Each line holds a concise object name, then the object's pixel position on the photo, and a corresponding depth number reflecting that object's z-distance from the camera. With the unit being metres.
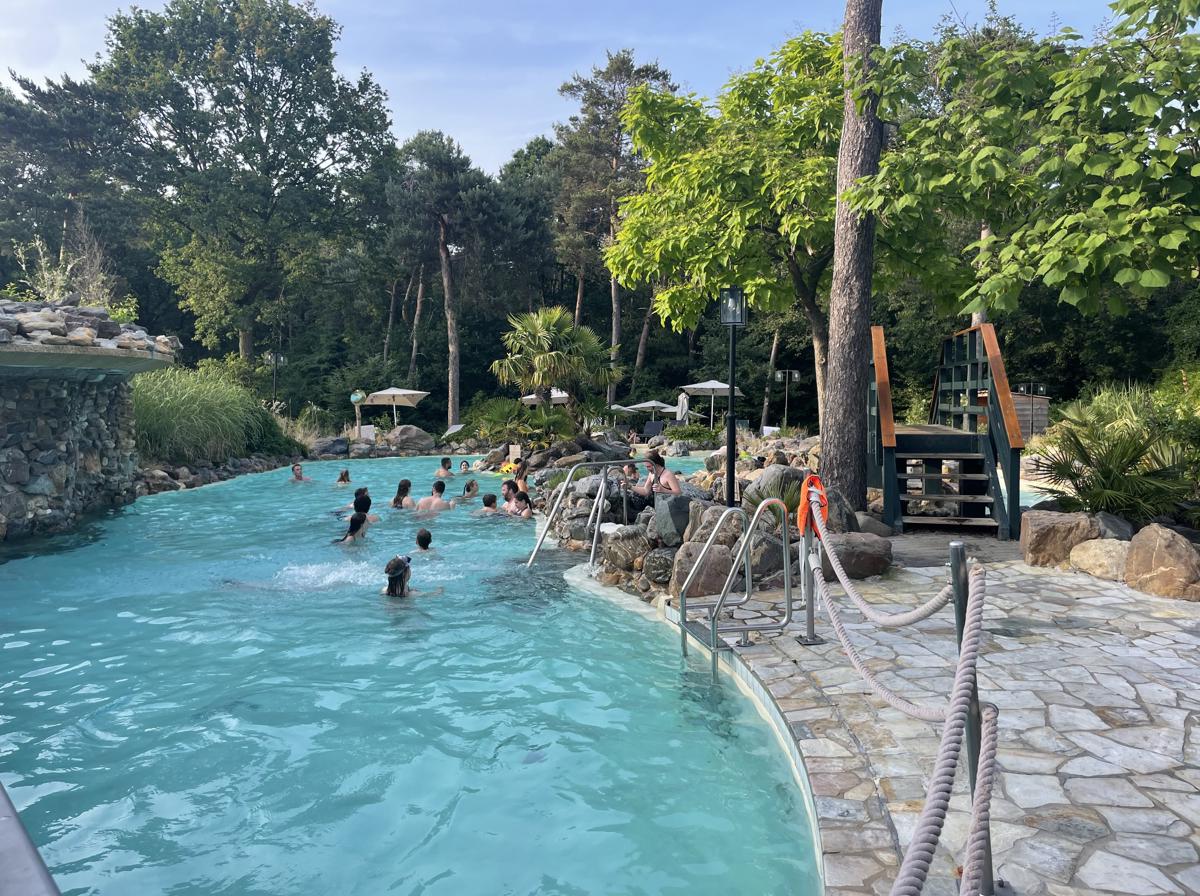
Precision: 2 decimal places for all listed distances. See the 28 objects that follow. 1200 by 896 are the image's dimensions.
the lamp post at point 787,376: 32.31
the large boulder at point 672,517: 8.70
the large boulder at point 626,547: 9.13
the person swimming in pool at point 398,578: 8.52
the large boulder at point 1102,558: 7.11
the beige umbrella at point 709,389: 31.31
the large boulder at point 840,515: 8.21
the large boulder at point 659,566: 8.41
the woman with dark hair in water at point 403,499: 14.89
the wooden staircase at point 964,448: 9.02
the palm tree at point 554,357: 22.25
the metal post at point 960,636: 2.52
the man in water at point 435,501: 14.70
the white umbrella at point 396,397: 29.77
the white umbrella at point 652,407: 32.17
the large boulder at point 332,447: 25.76
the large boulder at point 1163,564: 6.43
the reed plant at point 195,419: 18.72
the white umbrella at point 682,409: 30.89
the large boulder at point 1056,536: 7.68
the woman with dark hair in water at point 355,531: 11.52
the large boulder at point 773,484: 8.98
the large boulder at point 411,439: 28.20
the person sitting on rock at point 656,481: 10.75
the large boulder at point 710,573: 7.22
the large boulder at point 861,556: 7.36
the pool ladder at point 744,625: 5.57
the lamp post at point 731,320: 9.73
